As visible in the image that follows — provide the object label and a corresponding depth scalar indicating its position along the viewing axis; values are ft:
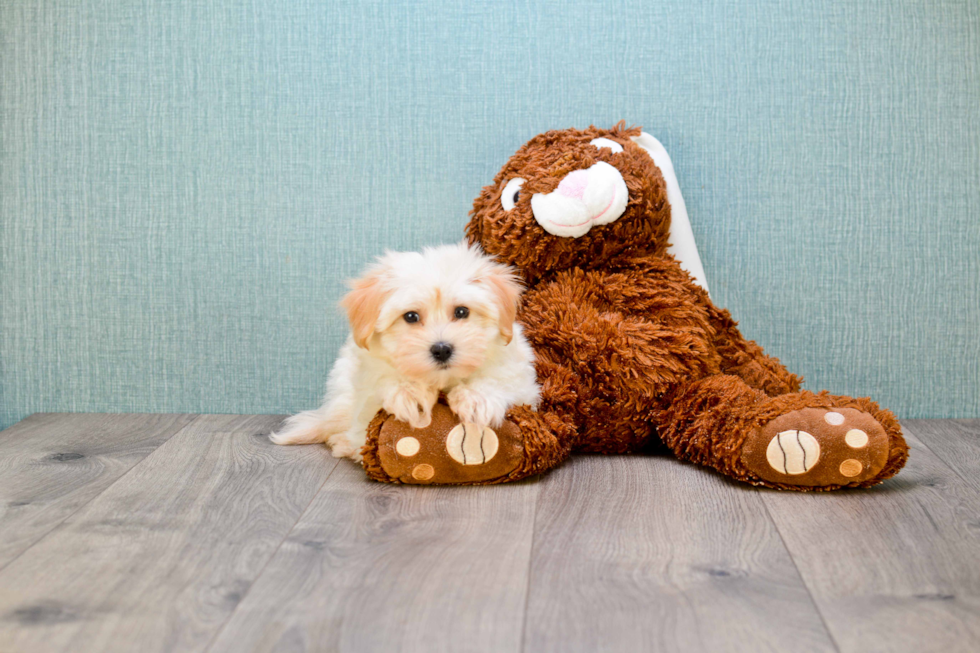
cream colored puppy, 4.12
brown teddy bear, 4.17
